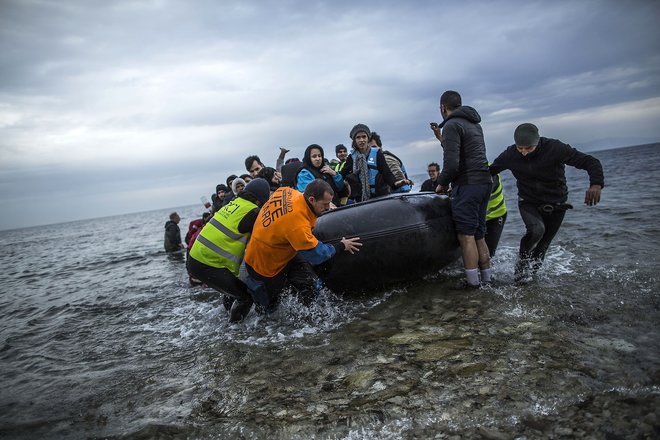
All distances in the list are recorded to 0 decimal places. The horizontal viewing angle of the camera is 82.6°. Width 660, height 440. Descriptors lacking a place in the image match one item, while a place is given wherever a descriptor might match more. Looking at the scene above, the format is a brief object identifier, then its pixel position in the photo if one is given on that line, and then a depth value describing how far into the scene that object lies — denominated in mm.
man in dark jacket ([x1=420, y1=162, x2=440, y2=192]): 8336
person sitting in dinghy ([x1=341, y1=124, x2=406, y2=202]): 5941
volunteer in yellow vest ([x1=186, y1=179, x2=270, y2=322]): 4383
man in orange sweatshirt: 3855
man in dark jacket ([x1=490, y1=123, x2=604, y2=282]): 4387
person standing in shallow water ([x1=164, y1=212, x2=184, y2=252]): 14641
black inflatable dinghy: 4598
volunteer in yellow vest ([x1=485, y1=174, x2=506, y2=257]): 5164
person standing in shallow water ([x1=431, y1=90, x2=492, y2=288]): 4426
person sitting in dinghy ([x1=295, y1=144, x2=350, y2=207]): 6055
